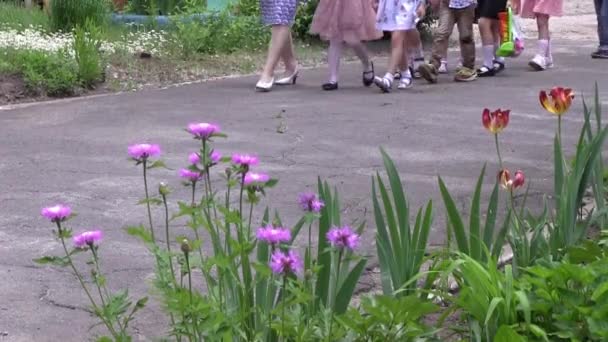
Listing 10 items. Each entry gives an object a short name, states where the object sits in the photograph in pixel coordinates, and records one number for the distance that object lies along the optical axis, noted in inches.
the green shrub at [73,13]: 425.4
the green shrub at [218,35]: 422.3
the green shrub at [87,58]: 354.6
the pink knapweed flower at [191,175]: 114.0
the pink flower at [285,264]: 98.8
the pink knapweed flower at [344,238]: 104.1
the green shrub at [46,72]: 348.0
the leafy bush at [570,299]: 119.4
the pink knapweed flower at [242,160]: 112.4
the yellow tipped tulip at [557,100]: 142.9
